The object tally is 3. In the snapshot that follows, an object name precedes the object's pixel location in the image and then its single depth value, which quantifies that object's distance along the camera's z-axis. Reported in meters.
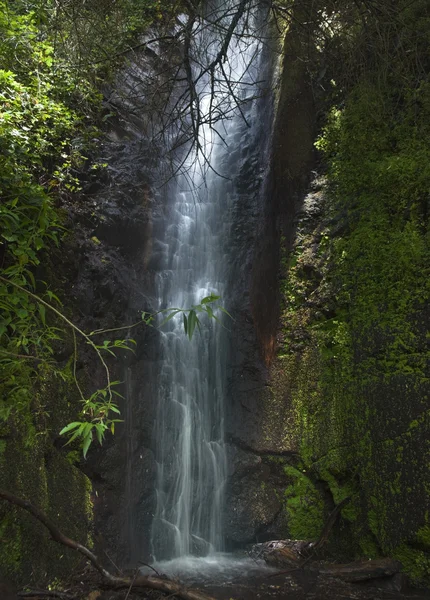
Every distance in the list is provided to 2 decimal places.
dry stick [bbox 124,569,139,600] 3.37
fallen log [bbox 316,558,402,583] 4.23
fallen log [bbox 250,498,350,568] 4.81
